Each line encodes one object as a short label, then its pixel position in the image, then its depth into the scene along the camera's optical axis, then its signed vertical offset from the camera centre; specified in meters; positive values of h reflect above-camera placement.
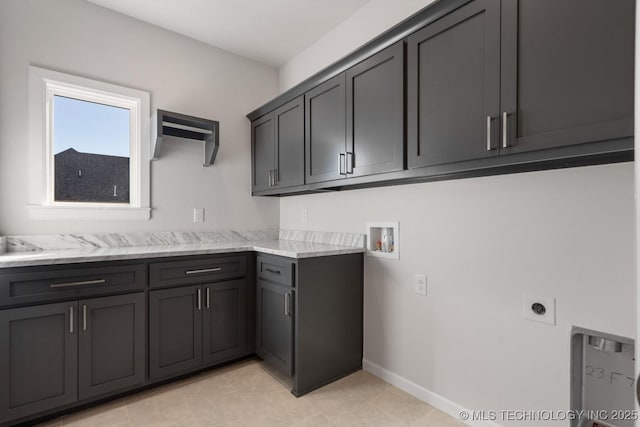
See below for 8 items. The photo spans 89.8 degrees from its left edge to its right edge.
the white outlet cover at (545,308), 1.49 -0.45
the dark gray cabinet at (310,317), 2.12 -0.74
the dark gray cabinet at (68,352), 1.73 -0.83
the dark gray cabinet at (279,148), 2.62 +0.57
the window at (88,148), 2.28 +0.49
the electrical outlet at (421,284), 2.05 -0.46
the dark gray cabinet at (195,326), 2.17 -0.83
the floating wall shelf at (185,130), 2.55 +0.70
